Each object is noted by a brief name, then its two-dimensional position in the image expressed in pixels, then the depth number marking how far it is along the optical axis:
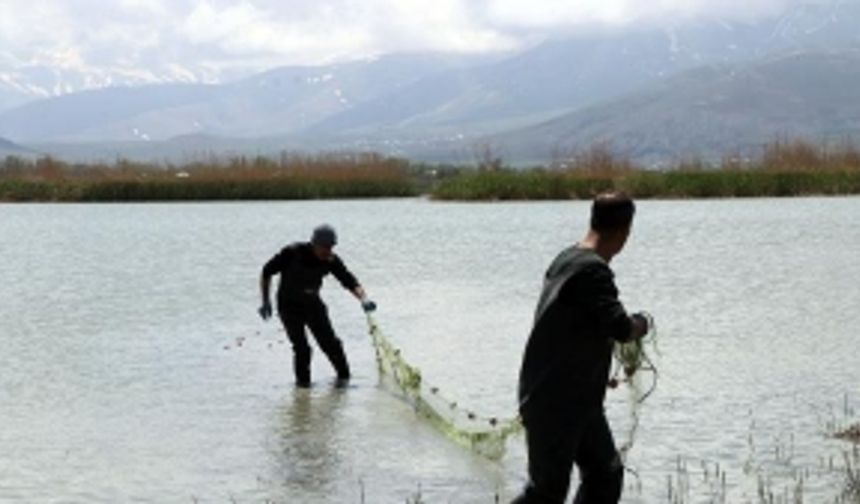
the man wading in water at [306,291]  13.09
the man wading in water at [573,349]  6.61
